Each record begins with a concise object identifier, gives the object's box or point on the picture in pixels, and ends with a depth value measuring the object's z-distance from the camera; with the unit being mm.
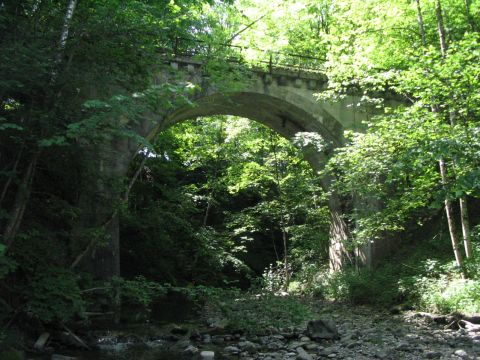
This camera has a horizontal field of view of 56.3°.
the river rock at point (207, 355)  7184
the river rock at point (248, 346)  7744
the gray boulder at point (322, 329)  8320
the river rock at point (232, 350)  7617
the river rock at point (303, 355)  6717
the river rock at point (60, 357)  6612
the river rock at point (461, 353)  6458
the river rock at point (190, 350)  7583
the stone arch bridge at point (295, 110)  14484
